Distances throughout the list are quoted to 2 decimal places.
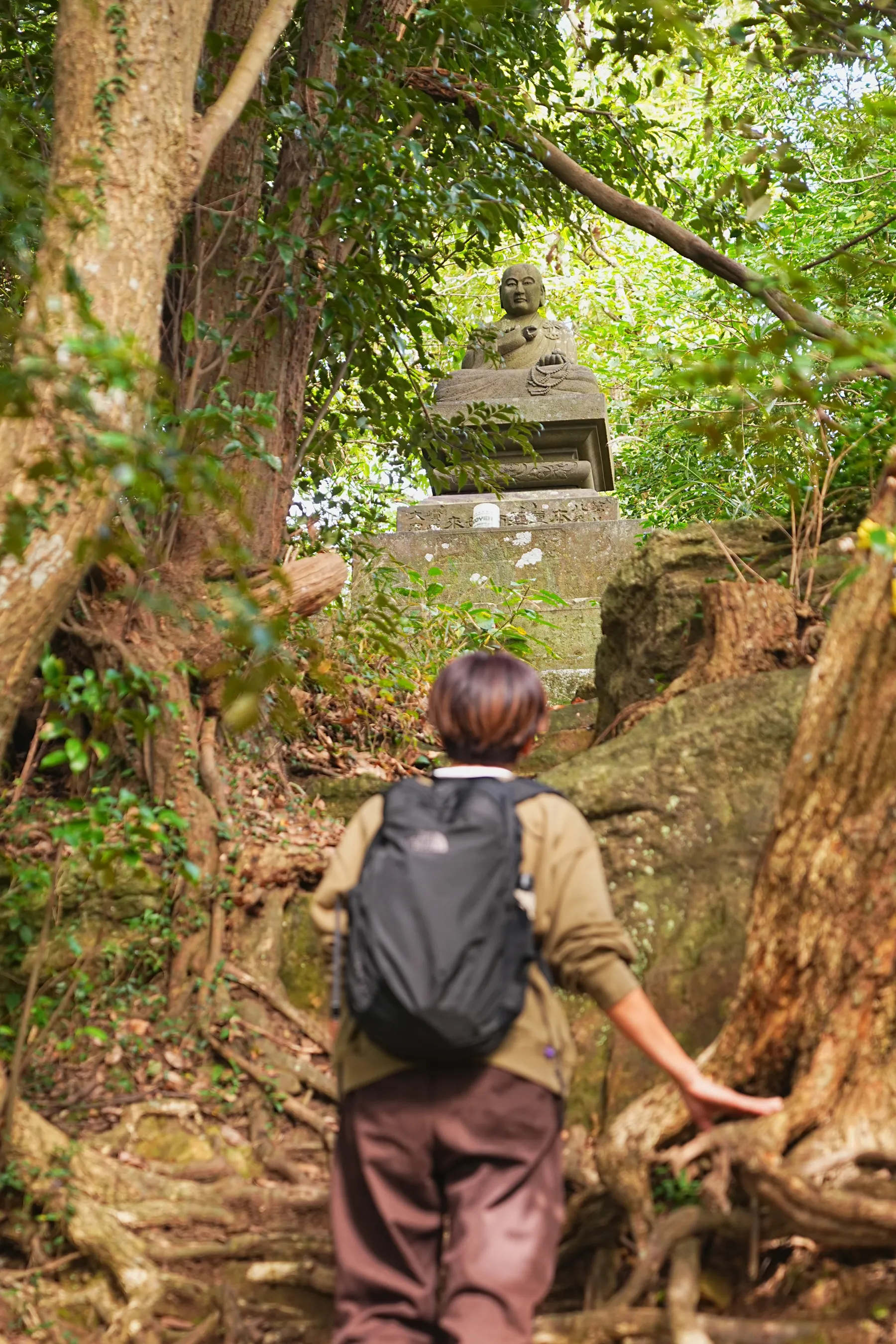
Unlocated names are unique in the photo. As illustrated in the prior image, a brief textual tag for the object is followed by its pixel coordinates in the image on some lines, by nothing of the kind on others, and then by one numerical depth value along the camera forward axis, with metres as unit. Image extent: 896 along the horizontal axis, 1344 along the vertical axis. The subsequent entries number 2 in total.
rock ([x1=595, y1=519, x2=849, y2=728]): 6.04
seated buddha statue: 10.52
